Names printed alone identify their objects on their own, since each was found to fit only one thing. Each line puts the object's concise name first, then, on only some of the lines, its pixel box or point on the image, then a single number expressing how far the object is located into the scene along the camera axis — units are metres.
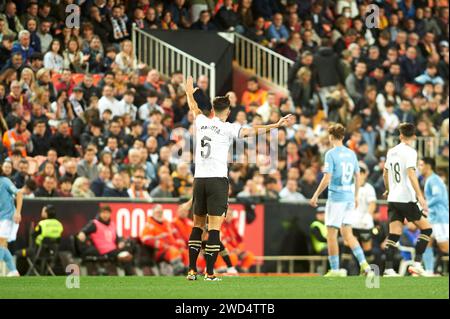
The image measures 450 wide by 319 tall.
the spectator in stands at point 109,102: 24.55
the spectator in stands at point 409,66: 31.09
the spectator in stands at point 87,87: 24.50
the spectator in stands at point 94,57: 25.67
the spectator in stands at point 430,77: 31.05
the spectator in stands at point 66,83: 24.44
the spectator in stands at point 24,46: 24.56
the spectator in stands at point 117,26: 27.27
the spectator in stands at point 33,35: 24.89
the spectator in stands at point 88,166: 23.00
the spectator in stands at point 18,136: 22.89
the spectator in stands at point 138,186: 23.14
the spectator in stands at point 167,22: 28.69
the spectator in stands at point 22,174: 22.05
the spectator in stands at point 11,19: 24.92
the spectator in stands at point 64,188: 22.34
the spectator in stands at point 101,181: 22.86
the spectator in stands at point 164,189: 23.34
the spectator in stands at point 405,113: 28.97
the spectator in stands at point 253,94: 27.52
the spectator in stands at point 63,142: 23.42
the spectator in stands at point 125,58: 26.17
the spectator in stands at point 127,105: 25.03
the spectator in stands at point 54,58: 24.83
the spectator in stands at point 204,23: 29.11
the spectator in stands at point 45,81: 24.06
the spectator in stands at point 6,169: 20.69
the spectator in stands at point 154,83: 26.05
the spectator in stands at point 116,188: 22.81
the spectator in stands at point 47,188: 22.03
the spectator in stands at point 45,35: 25.16
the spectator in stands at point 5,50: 24.42
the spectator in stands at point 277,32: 30.05
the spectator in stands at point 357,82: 29.19
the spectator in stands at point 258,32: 29.92
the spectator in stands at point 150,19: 28.38
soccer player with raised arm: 16.11
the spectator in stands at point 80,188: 22.45
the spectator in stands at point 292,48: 29.98
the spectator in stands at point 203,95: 26.69
